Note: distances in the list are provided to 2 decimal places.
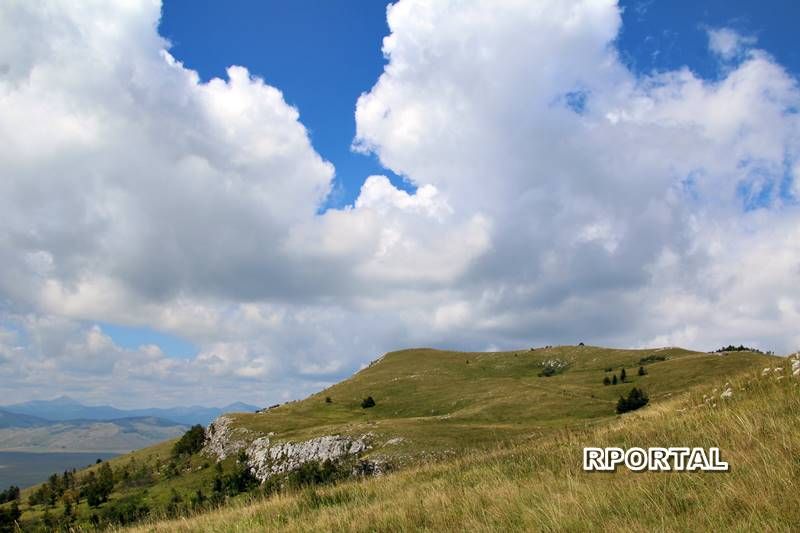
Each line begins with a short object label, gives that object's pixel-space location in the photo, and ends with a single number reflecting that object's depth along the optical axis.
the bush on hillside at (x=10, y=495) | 95.93
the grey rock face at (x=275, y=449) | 62.31
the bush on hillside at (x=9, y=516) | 62.26
